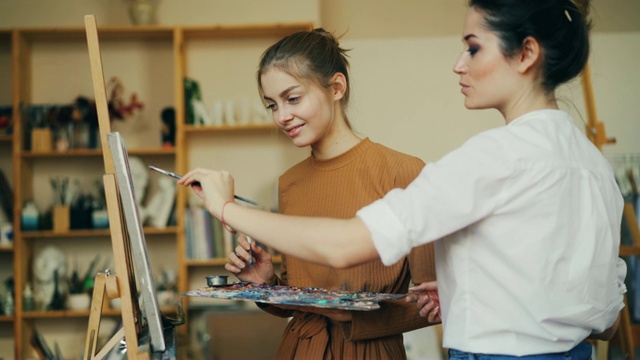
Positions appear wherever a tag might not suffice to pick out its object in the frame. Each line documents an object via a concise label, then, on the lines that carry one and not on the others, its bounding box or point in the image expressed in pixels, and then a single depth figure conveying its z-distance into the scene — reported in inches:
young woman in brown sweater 71.0
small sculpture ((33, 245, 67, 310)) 174.6
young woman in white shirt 45.9
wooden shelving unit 177.8
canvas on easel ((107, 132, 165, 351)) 56.9
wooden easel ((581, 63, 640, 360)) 147.0
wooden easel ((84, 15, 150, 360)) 58.5
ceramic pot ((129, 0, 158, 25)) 178.9
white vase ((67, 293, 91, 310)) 174.1
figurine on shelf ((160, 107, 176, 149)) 179.9
